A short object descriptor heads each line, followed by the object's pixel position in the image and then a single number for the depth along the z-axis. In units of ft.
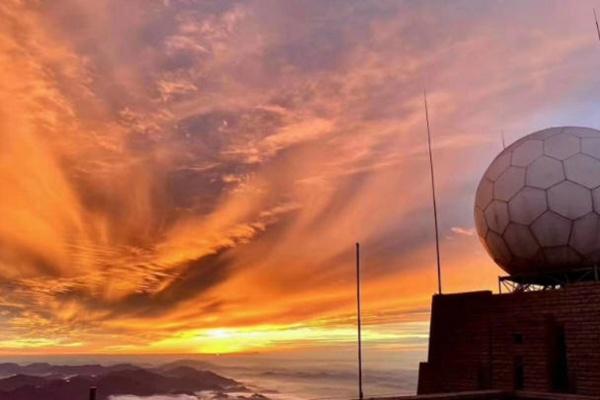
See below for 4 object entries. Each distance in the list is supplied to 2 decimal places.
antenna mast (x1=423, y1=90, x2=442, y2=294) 60.68
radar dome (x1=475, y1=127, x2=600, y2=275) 50.24
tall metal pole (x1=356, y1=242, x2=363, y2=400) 48.24
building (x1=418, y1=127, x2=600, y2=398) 45.88
